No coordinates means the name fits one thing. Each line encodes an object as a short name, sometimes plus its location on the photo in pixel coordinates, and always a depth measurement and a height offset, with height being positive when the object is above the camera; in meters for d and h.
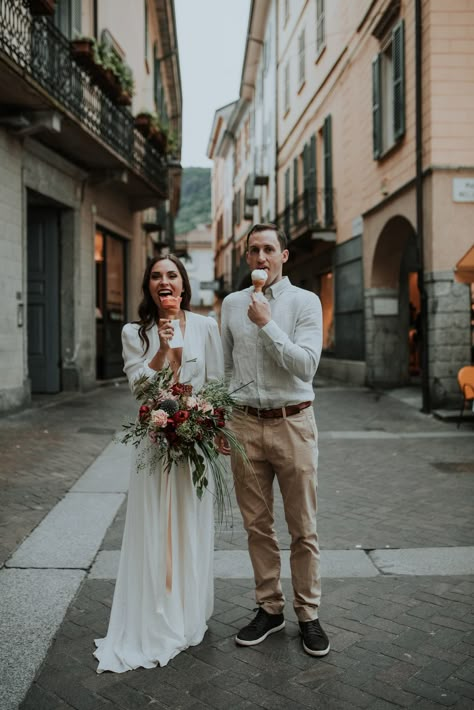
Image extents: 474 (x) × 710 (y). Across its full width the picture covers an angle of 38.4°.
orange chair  9.70 -0.69
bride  3.05 -0.90
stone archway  15.55 +0.24
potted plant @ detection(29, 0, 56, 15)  10.48 +5.12
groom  3.20 -0.49
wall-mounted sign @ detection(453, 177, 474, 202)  11.57 +2.46
